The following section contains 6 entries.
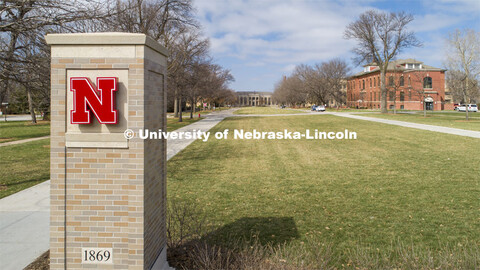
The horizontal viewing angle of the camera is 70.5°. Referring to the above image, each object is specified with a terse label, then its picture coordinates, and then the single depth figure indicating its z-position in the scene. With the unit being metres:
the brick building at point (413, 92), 66.88
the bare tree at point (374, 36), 41.53
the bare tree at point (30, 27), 7.92
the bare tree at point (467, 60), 29.36
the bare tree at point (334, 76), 83.50
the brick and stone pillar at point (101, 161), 3.88
